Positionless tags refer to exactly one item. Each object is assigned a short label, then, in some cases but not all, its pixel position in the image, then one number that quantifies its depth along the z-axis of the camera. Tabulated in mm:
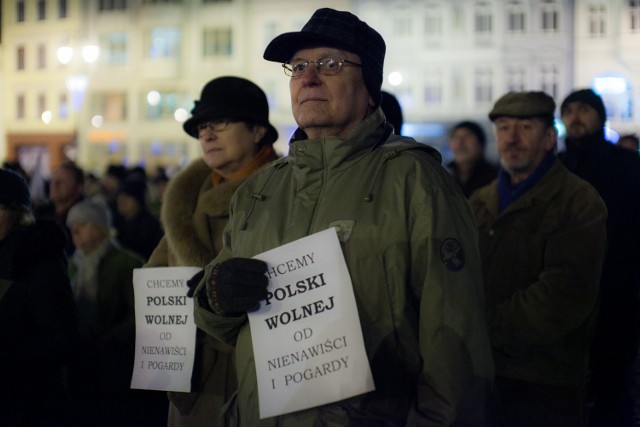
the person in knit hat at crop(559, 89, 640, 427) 5457
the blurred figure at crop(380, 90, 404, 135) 4488
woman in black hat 3705
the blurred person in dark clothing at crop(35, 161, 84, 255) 8586
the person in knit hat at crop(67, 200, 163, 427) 5391
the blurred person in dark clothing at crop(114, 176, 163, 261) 9109
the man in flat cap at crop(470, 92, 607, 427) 3822
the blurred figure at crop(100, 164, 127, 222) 11105
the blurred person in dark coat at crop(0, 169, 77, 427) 4004
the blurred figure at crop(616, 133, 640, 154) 11000
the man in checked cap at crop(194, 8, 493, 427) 2311
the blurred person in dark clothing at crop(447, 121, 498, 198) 7215
